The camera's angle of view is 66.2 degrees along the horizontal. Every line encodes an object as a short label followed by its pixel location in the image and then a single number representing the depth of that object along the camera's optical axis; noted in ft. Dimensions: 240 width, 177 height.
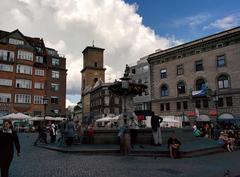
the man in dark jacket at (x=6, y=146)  17.34
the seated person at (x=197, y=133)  61.02
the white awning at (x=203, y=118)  105.90
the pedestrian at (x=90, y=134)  43.51
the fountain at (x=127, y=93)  46.61
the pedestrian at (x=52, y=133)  54.18
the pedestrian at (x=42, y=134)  52.23
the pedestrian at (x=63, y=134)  43.92
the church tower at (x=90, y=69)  226.52
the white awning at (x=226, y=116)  98.76
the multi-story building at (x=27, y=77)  125.07
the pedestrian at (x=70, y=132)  42.18
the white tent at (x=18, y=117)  81.25
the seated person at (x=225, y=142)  42.84
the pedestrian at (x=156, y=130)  39.58
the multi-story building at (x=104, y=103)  184.26
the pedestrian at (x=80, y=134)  46.22
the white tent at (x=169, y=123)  84.89
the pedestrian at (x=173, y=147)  32.68
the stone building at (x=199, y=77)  100.60
